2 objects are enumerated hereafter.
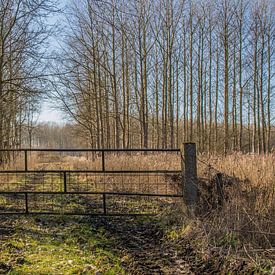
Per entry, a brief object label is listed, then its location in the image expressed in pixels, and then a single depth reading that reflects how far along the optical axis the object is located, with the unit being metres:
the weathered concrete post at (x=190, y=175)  5.19
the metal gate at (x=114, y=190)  6.21
